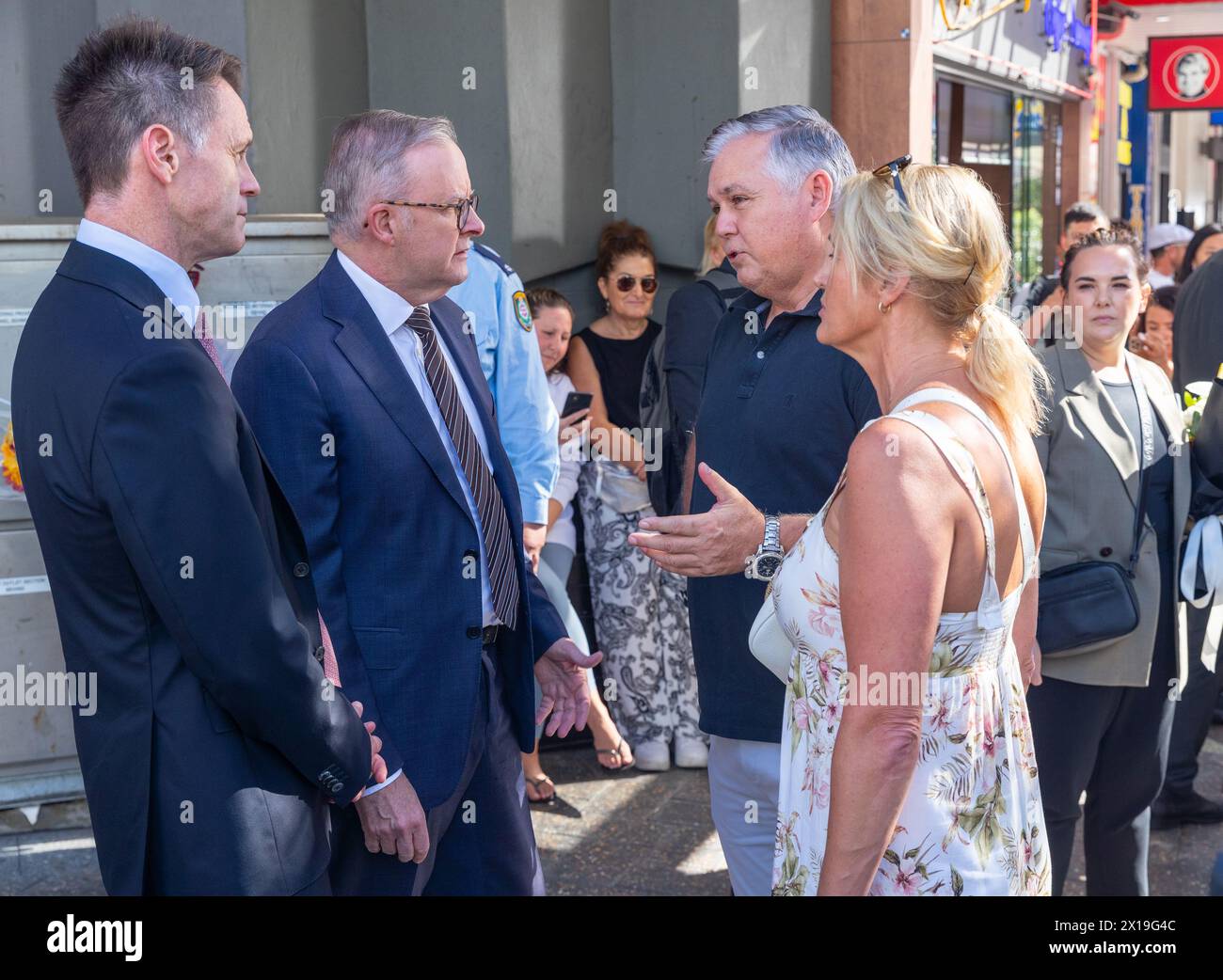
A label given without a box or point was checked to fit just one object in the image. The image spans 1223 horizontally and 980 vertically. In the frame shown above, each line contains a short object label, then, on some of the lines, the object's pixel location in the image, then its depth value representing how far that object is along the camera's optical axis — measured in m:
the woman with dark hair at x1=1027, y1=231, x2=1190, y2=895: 3.46
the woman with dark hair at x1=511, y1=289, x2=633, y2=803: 4.94
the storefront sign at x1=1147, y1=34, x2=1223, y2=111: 14.00
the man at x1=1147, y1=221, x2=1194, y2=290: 9.05
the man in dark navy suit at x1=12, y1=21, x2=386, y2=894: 1.95
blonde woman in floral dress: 1.89
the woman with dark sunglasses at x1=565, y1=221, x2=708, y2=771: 5.33
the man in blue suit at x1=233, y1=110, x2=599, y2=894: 2.55
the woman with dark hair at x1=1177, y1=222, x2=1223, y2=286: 7.33
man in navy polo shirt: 2.78
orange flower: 4.30
